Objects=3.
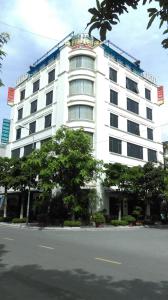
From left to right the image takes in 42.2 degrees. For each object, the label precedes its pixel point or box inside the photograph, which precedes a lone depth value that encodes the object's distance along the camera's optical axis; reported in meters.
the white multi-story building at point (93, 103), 23.22
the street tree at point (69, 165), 18.03
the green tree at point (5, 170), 21.71
